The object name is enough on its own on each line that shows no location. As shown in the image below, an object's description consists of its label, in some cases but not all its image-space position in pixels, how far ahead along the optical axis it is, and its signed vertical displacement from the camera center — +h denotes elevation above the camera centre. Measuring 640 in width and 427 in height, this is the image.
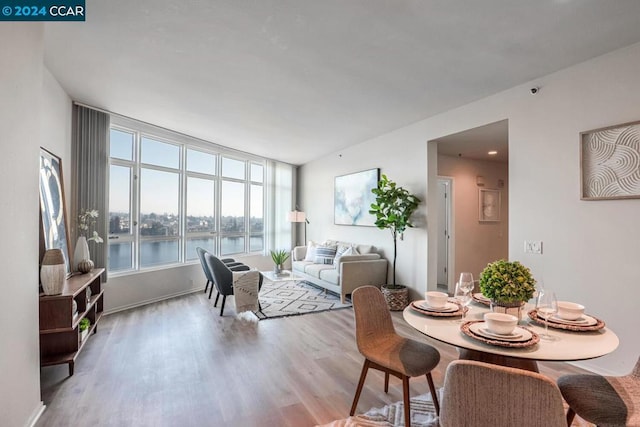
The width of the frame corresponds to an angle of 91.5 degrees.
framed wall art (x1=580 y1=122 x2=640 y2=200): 2.51 +0.45
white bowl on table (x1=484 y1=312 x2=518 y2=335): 1.46 -0.51
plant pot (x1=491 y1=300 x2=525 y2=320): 1.72 -0.51
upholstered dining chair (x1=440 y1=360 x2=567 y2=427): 0.96 -0.59
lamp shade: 7.42 -0.01
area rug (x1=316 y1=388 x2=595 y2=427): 2.00 -1.34
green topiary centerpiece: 1.67 -0.37
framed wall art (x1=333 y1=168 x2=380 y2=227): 5.57 +0.36
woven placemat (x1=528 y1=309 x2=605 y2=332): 1.58 -0.57
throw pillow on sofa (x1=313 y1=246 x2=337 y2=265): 6.06 -0.77
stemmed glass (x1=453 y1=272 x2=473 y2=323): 1.85 -0.44
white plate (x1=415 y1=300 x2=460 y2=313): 1.85 -0.56
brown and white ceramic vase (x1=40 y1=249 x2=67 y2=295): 2.52 -0.46
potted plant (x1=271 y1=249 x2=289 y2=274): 6.62 -0.94
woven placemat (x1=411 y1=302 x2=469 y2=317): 1.80 -0.56
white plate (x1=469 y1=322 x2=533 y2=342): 1.44 -0.57
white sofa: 4.90 -0.93
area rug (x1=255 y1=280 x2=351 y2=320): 4.51 -1.38
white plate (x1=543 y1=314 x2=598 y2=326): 1.65 -0.57
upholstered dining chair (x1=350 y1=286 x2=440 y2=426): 1.85 -0.88
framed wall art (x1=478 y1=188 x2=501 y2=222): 5.91 +0.21
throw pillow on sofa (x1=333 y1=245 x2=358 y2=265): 5.50 -0.64
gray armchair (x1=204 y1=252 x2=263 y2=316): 4.24 -0.83
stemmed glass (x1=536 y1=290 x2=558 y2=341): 1.63 -0.47
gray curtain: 4.17 +0.64
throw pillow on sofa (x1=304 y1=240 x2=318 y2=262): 6.44 -0.76
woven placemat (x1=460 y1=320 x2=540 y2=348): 1.38 -0.57
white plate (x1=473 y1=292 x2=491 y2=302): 2.11 -0.56
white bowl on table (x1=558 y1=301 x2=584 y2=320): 1.69 -0.52
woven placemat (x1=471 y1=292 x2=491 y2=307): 2.06 -0.57
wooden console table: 2.57 -0.93
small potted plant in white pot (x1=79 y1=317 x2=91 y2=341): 3.07 -1.14
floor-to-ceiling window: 4.88 +0.28
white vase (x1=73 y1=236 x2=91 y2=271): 3.61 -0.44
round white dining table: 1.34 -0.59
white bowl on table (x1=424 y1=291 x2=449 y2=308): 1.88 -0.51
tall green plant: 4.55 +0.13
